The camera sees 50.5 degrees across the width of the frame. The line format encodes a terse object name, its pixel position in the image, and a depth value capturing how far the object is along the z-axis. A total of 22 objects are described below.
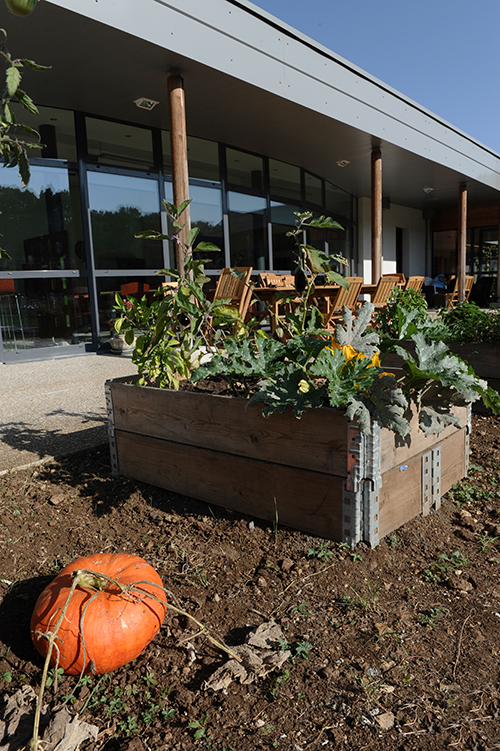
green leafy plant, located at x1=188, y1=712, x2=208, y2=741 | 1.19
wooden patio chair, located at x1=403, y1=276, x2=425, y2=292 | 9.27
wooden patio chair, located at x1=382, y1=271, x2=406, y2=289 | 8.92
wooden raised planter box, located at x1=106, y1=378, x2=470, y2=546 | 1.84
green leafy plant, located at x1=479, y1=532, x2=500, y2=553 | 1.98
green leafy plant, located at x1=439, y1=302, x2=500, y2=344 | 3.76
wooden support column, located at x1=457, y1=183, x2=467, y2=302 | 13.00
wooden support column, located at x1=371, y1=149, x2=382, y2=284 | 9.45
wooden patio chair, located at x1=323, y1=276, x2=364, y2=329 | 6.96
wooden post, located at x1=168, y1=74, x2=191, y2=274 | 5.94
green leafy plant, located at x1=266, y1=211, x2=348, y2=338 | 2.30
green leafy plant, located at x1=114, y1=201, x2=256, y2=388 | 2.37
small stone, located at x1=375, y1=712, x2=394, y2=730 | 1.19
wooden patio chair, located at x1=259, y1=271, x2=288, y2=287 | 7.94
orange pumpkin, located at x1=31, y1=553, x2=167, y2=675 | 1.41
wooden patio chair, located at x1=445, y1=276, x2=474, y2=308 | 13.21
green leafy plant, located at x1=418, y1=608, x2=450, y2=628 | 1.55
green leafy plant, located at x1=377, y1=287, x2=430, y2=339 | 2.53
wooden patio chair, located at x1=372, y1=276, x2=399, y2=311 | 8.36
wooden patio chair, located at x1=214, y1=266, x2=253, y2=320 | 6.29
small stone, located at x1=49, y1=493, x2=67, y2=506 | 2.34
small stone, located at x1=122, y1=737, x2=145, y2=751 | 1.17
